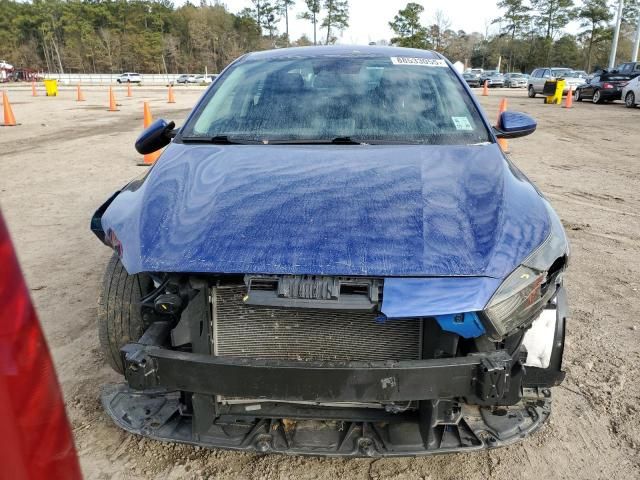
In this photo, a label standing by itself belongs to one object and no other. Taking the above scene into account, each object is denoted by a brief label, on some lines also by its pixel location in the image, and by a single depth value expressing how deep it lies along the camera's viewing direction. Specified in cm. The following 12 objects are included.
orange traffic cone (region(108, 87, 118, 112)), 1837
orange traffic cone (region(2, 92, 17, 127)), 1323
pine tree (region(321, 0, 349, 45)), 7944
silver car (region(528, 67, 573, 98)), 2568
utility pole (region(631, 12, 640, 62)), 3376
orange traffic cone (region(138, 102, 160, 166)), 838
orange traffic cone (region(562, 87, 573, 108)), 1953
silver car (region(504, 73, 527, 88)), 4469
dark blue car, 167
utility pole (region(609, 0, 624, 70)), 3449
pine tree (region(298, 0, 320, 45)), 8100
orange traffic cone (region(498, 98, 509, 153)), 980
